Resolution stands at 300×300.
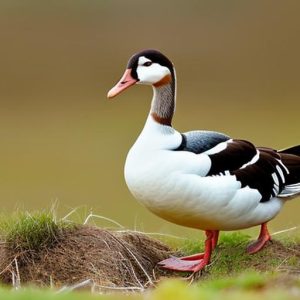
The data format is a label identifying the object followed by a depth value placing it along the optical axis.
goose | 15.98
